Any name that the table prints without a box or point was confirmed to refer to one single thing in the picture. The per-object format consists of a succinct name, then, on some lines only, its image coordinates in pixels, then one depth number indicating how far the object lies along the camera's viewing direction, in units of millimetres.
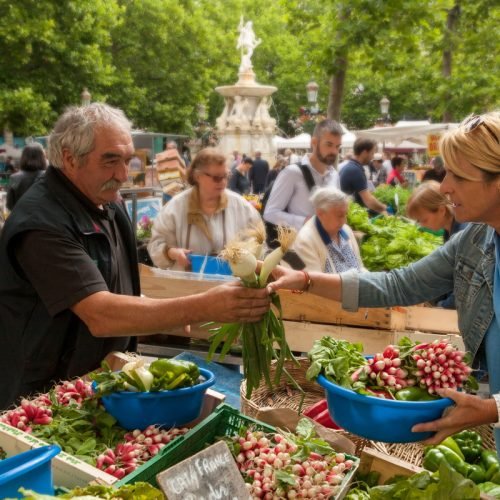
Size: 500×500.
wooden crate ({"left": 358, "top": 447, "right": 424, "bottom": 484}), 2195
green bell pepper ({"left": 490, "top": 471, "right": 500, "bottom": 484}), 2645
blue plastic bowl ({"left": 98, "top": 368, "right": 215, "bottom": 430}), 2172
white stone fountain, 24859
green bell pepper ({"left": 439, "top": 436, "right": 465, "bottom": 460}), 2822
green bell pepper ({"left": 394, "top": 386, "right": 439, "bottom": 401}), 2076
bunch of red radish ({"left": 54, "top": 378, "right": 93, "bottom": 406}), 2377
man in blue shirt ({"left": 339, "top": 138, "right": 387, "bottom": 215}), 7438
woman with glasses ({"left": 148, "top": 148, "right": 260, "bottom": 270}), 4695
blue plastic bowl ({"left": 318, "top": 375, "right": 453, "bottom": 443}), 2008
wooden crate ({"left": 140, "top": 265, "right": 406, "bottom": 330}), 4188
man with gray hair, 2277
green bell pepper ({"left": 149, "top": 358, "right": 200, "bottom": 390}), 2211
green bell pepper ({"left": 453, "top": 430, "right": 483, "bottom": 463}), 2857
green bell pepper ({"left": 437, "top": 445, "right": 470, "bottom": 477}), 2664
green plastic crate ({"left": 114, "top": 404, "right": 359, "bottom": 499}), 1865
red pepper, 3012
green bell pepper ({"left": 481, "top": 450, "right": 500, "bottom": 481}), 2703
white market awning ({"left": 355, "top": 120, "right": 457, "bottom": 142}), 14846
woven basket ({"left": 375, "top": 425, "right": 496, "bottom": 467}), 2822
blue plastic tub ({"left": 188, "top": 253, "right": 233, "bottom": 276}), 4480
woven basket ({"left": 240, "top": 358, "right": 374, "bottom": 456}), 3307
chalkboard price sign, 1617
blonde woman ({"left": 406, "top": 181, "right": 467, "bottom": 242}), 4824
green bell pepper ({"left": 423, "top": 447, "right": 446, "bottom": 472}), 2701
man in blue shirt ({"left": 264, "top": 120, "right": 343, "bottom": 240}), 5754
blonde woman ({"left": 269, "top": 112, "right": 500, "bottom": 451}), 2041
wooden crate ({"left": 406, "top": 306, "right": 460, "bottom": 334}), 4234
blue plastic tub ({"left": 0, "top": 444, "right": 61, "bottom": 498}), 1496
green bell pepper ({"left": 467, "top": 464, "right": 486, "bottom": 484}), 2660
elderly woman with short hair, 4789
